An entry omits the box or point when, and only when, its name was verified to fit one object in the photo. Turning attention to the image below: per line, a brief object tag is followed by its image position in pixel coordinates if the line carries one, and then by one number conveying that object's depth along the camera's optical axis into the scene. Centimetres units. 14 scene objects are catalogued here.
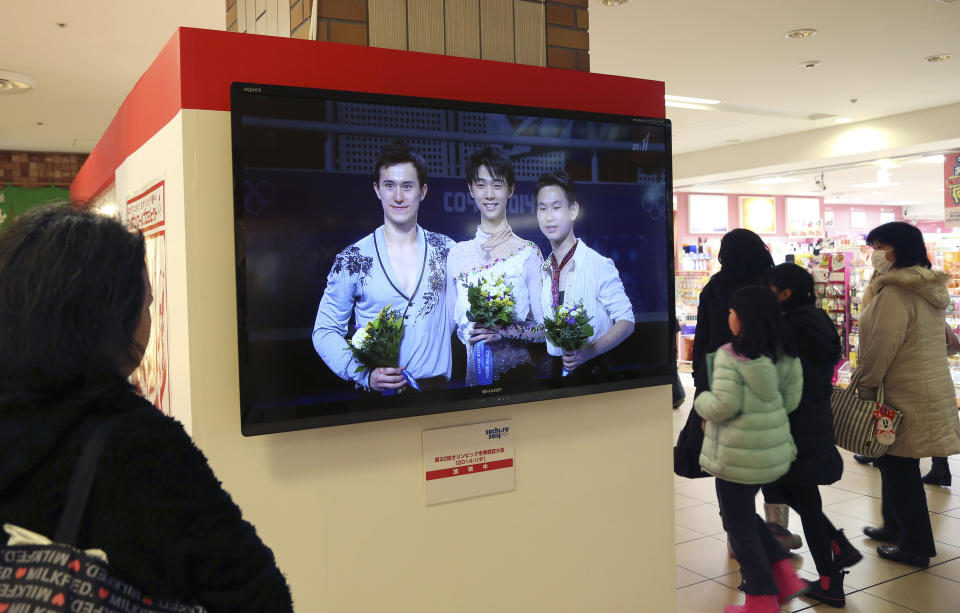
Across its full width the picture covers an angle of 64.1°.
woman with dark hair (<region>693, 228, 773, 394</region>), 368
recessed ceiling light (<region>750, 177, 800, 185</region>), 1267
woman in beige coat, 379
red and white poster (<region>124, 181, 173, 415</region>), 220
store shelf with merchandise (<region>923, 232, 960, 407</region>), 820
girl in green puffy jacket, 301
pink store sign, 824
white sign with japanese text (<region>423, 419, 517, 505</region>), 229
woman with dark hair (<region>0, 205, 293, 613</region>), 112
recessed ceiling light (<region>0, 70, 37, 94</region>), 575
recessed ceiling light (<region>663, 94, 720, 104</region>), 748
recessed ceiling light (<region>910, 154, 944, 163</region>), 1025
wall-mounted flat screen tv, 195
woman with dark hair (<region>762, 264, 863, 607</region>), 327
